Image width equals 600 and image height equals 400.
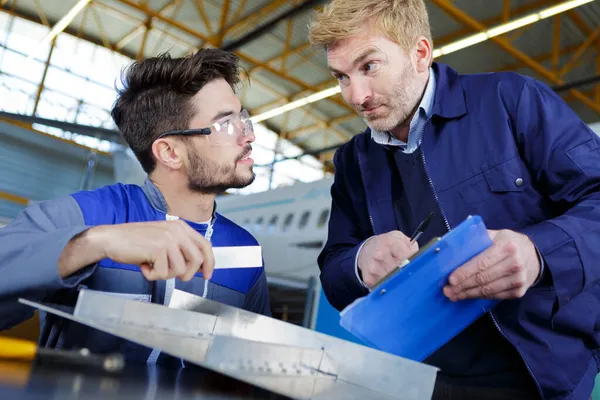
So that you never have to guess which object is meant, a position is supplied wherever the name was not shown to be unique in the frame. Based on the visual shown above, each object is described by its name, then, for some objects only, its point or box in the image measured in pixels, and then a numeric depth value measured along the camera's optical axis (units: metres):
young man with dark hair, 1.08
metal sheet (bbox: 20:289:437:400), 0.70
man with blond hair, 1.11
